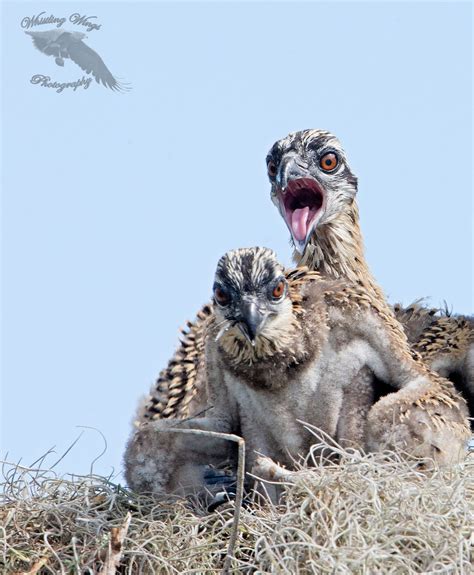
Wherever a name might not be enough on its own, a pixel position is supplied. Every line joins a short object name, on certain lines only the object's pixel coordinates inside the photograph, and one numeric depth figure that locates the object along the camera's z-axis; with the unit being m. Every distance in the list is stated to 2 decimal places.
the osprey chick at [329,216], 16.84
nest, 13.19
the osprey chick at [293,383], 14.31
